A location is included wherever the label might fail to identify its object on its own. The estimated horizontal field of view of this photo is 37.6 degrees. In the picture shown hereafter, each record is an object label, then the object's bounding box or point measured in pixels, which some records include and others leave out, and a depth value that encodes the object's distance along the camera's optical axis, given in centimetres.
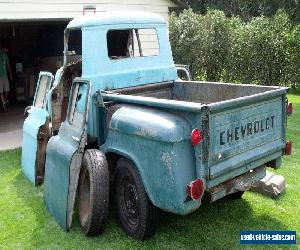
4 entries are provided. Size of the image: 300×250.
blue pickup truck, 410
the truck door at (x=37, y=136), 660
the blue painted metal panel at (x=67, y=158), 498
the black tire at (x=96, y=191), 475
